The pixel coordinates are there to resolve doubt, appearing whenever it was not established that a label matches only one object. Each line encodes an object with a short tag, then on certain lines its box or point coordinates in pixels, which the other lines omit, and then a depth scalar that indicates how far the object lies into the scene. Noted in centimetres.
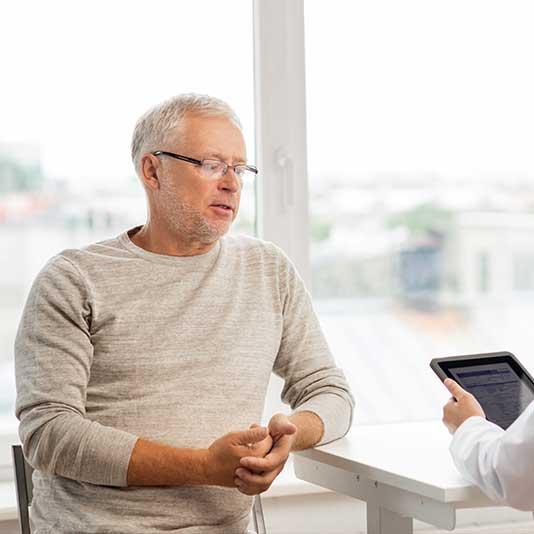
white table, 294
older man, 306
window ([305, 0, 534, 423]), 391
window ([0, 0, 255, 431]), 372
